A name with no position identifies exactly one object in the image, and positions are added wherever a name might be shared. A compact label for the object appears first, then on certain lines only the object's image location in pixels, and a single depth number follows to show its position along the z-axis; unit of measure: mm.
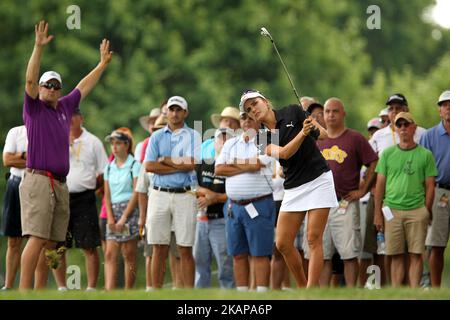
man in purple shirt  13633
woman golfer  13055
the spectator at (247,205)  15531
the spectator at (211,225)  16703
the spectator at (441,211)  15875
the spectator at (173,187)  16062
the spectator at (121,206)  17172
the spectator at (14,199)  16016
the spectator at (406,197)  15555
